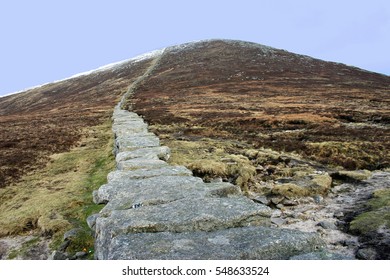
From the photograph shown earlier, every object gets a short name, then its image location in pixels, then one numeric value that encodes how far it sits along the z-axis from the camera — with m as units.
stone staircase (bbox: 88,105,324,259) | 6.33
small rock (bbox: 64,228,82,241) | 10.55
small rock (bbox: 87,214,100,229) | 10.47
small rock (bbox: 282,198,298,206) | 12.04
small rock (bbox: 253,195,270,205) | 12.27
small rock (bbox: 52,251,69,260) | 9.68
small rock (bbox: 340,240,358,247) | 8.68
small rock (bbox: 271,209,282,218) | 11.04
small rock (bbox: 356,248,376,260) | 7.89
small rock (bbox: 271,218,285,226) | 10.41
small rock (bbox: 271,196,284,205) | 12.19
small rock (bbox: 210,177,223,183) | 14.01
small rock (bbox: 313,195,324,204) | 12.21
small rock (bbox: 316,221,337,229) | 9.86
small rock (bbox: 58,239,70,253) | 10.09
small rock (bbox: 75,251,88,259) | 9.60
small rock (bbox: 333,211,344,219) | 10.67
